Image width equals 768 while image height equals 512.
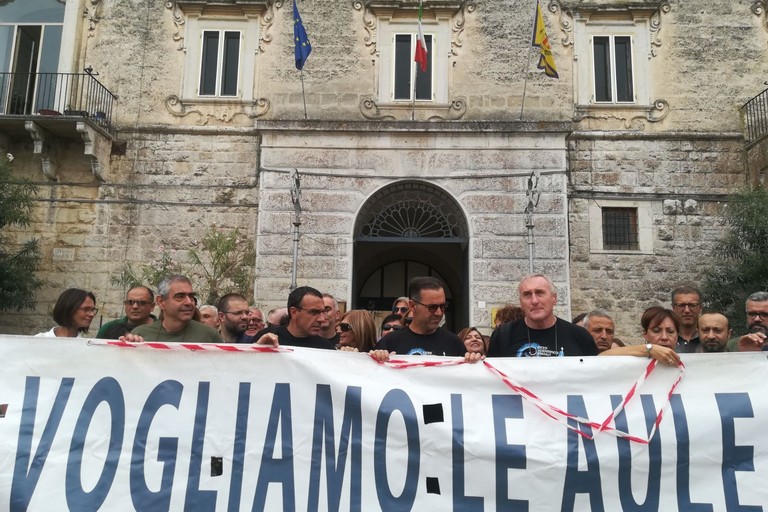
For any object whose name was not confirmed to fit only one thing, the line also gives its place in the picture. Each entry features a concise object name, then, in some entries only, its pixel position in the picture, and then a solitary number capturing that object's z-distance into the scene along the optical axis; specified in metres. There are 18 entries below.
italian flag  12.17
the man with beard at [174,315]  4.79
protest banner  3.76
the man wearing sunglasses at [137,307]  5.54
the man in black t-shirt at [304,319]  4.65
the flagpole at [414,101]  13.17
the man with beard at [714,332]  5.43
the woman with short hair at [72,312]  5.18
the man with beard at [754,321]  4.87
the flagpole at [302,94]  13.06
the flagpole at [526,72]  12.98
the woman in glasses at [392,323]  6.54
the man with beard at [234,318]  6.27
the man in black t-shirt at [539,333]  4.38
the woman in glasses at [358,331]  5.44
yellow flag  12.02
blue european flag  12.31
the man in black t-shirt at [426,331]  4.49
